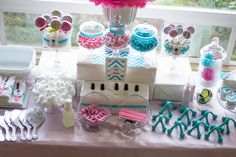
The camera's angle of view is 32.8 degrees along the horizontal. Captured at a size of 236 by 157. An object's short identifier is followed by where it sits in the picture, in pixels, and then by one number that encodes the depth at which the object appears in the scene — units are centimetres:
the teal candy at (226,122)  139
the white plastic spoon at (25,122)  132
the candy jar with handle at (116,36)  136
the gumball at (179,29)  149
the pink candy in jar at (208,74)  152
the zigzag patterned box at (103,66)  141
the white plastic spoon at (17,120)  132
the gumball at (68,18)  146
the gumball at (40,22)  142
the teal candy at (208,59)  150
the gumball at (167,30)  149
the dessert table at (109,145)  132
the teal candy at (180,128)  136
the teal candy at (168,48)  147
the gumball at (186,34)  147
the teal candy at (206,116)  143
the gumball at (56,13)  147
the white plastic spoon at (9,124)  131
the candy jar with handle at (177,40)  147
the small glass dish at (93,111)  135
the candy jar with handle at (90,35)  141
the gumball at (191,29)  150
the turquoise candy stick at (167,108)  144
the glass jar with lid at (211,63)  151
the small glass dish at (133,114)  136
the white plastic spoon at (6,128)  131
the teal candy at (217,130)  135
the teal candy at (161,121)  138
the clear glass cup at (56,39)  144
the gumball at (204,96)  148
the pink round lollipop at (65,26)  142
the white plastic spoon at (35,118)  136
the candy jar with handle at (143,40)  138
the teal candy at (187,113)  142
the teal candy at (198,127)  136
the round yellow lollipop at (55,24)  140
